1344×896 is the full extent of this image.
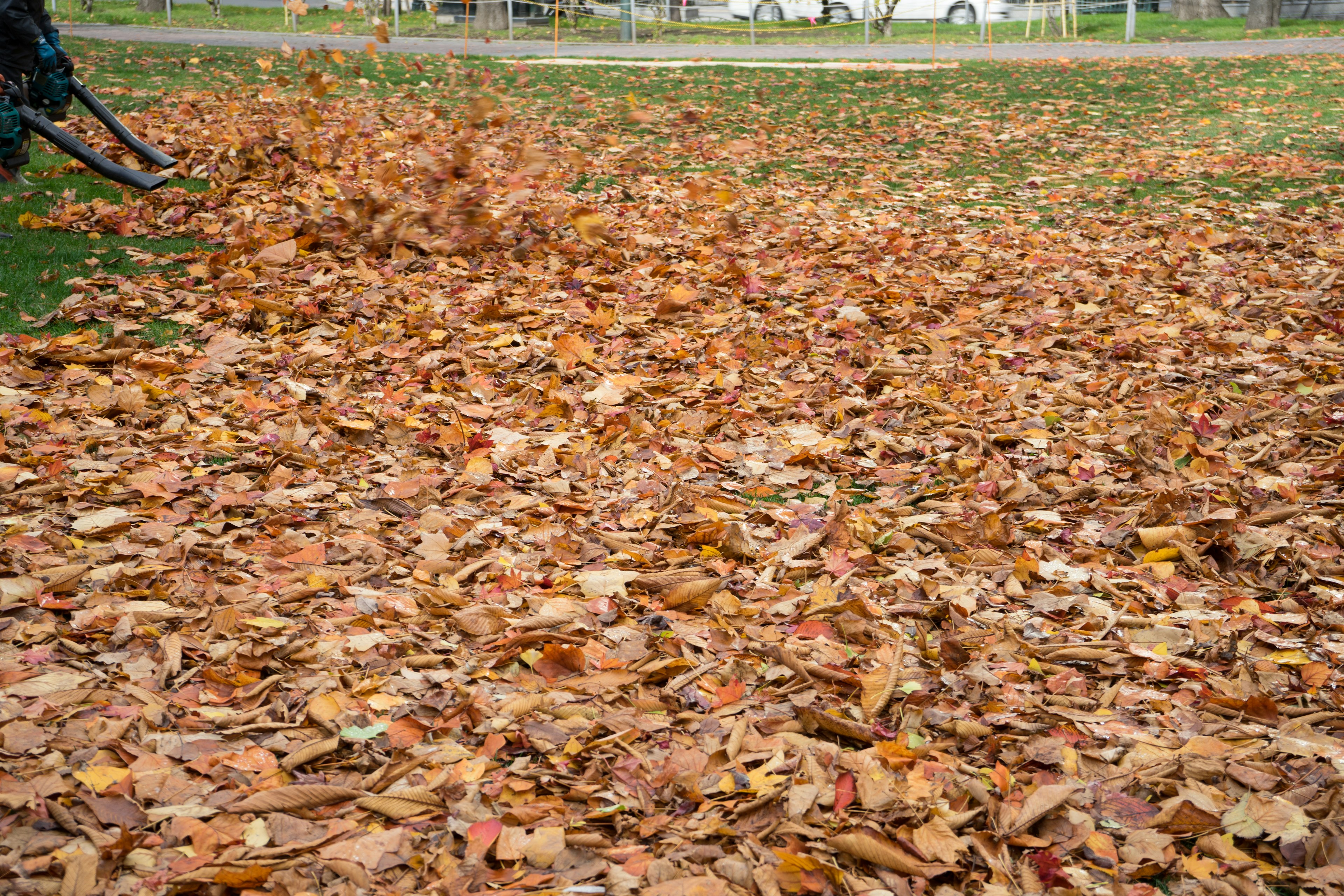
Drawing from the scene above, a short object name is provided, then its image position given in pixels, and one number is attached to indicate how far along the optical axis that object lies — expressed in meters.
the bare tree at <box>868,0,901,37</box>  25.92
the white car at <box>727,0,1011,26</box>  30.39
